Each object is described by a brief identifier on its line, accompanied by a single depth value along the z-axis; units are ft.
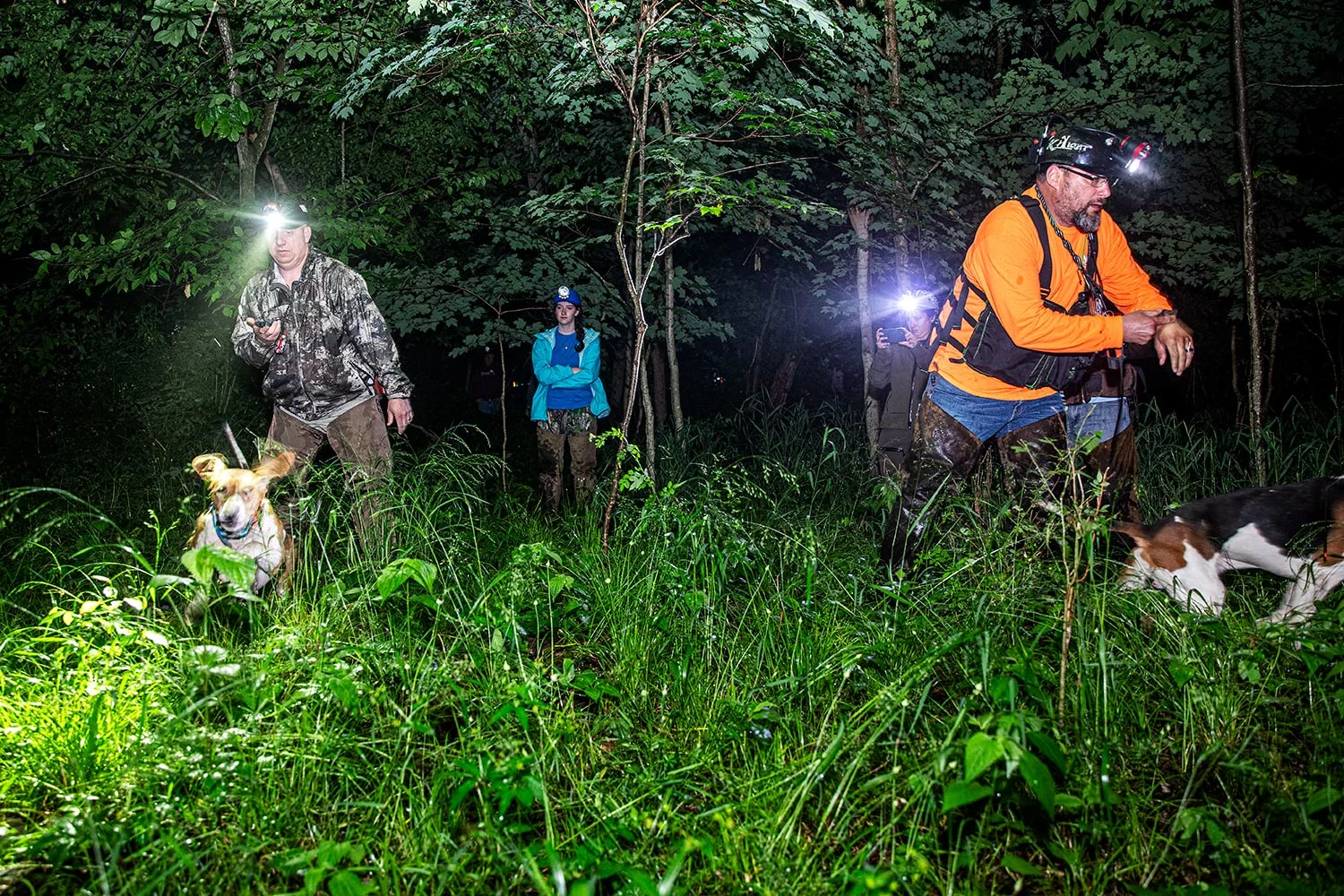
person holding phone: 20.26
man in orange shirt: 11.09
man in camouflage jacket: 13.48
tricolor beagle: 10.27
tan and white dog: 9.19
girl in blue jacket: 21.18
